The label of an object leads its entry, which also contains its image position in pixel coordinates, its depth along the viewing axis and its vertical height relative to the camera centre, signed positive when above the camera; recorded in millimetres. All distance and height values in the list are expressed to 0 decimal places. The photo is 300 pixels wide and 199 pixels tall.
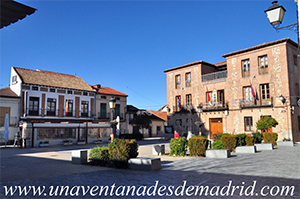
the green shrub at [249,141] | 15398 -1237
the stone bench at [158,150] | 14125 -1616
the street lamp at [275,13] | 5887 +2794
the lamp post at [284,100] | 22297 +2139
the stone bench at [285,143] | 17766 -1630
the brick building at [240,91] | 22938 +3704
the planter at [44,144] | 22875 -1879
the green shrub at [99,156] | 9948 -1398
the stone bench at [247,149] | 13652 -1569
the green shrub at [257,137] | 17761 -1148
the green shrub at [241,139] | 15359 -1117
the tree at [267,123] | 18719 -63
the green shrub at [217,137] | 16428 -1009
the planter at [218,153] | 11664 -1538
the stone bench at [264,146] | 15250 -1573
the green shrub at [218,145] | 14320 -1378
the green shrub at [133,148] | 9557 -1032
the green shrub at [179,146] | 12945 -1275
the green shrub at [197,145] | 12289 -1183
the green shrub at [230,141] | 14125 -1125
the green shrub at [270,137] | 17547 -1135
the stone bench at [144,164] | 8625 -1530
